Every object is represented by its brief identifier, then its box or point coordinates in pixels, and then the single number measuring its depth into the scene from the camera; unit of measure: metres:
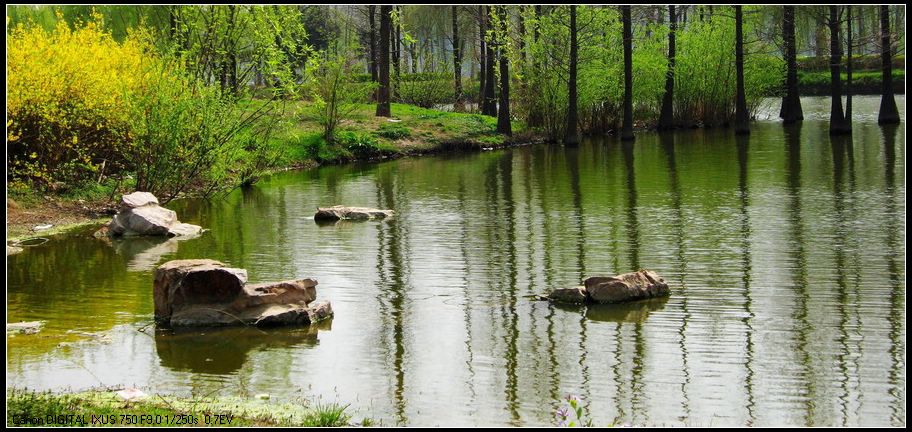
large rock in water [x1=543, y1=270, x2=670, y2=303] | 15.34
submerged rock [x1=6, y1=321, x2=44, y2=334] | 14.20
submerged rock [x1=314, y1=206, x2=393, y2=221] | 24.73
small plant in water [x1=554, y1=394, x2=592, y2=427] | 8.00
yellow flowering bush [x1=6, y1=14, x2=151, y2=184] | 25.08
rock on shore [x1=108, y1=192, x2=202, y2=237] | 22.80
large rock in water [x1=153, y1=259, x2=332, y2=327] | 14.45
